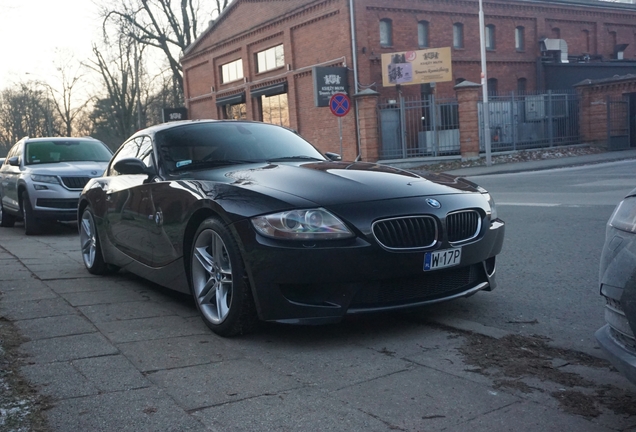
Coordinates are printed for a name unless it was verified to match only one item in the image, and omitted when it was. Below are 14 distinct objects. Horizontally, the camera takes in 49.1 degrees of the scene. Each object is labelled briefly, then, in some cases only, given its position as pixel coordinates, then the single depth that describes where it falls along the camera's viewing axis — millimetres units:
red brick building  31938
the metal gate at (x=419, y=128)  28875
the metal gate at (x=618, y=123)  31172
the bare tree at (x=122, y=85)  51425
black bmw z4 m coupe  4113
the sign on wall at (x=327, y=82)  29703
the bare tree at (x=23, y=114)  71500
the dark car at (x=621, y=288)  2666
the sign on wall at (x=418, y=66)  30641
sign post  22989
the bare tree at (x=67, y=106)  65000
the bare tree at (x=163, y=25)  45562
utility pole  25891
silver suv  11625
